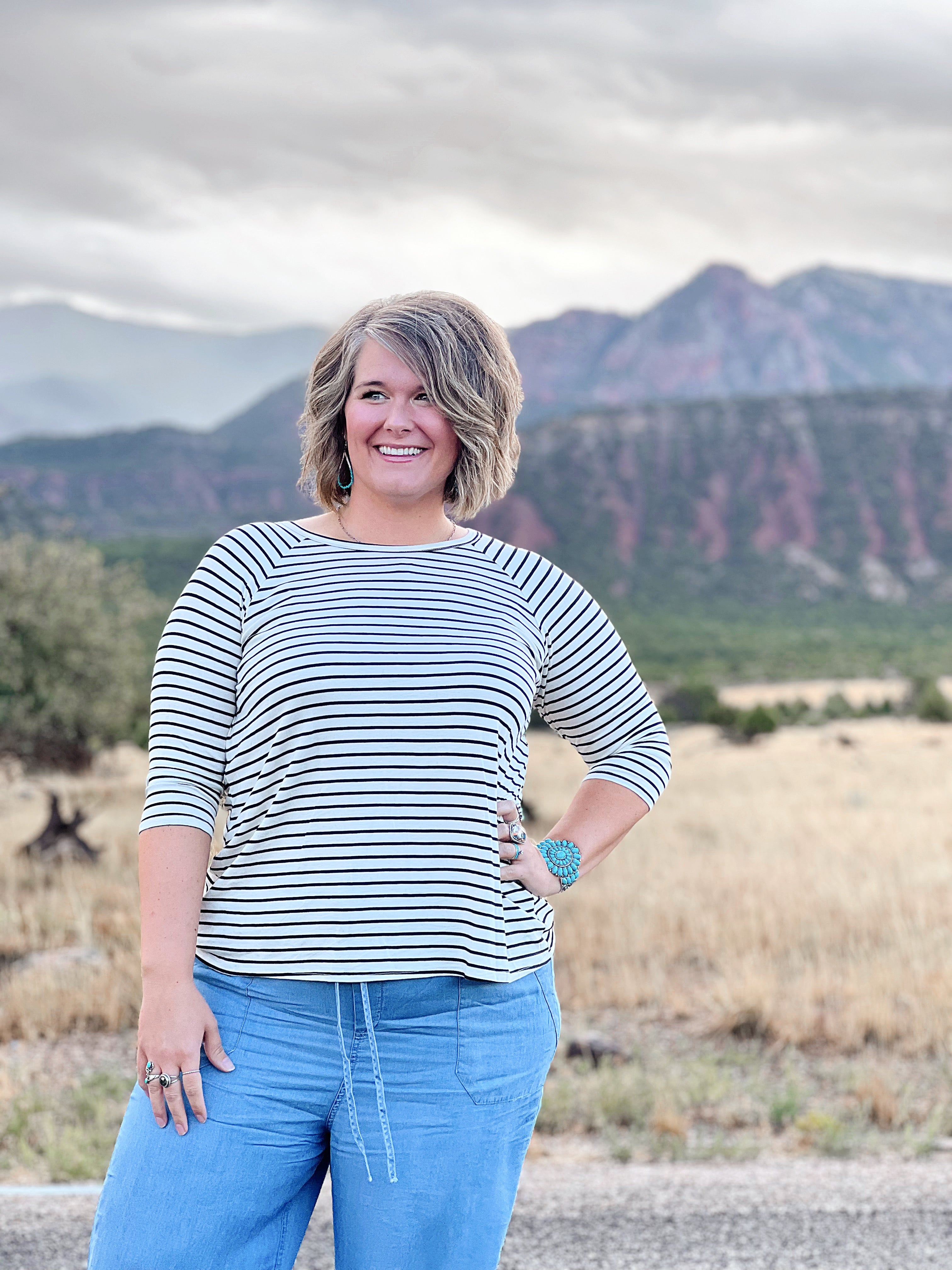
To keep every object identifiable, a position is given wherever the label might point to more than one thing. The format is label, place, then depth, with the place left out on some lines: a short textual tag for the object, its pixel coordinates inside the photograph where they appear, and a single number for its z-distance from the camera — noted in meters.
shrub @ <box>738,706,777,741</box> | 20.97
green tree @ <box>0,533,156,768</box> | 13.20
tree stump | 8.62
